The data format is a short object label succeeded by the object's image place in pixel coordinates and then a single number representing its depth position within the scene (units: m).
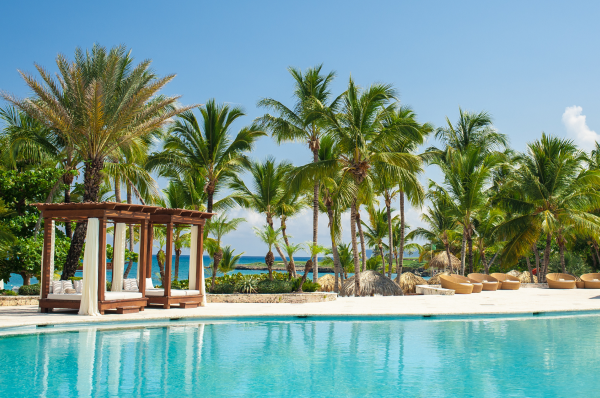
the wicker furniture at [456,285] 19.55
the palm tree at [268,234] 17.39
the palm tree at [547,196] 22.09
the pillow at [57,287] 12.15
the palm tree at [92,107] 13.47
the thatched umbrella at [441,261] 34.34
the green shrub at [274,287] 15.84
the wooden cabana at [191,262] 13.26
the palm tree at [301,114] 19.89
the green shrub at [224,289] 15.88
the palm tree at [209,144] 18.66
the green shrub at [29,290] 14.54
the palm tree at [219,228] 18.19
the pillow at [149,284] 14.45
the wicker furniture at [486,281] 21.41
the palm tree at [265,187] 22.25
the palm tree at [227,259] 19.78
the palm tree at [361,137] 17.22
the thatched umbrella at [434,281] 29.59
